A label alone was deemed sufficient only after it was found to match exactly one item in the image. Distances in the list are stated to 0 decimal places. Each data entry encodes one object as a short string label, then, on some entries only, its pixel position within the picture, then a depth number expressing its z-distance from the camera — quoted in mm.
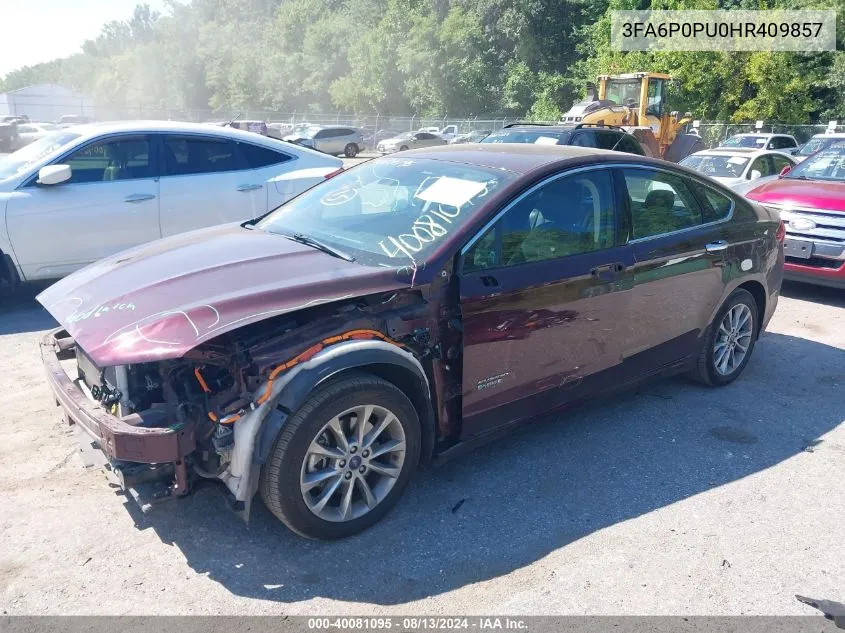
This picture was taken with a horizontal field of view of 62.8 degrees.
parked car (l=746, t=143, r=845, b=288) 7203
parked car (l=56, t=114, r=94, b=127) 38912
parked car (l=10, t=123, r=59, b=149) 29547
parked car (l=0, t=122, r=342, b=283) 6137
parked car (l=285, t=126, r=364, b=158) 34381
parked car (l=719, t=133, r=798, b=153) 21469
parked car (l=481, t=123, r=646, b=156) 11398
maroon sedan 2875
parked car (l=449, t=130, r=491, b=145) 30122
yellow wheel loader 18586
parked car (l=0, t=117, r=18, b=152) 29250
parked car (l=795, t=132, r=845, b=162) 9228
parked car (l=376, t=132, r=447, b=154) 35188
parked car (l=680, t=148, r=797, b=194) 11094
